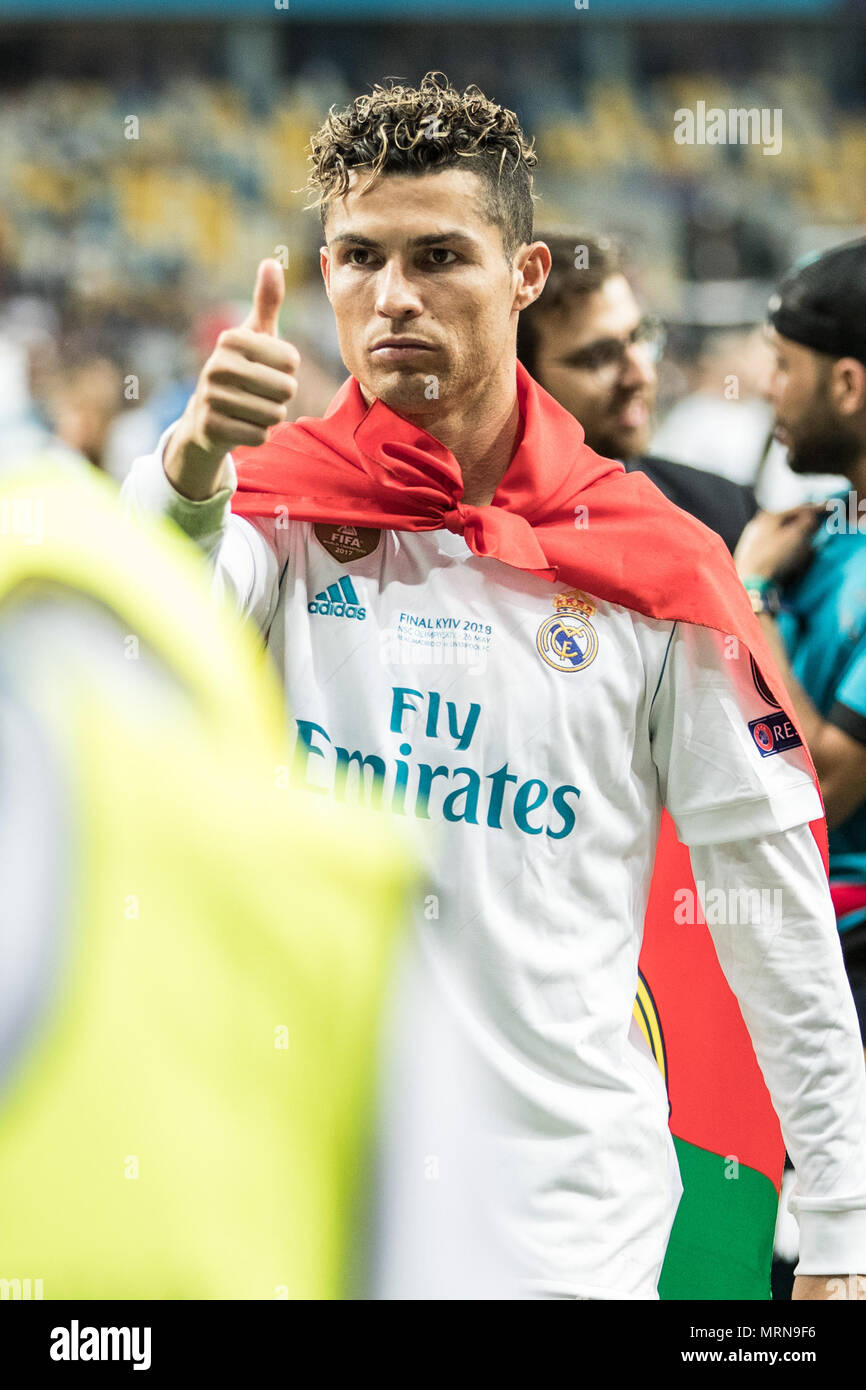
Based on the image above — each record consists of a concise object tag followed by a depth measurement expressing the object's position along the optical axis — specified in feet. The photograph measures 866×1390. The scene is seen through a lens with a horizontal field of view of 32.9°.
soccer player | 6.10
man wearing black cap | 8.29
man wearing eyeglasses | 8.23
